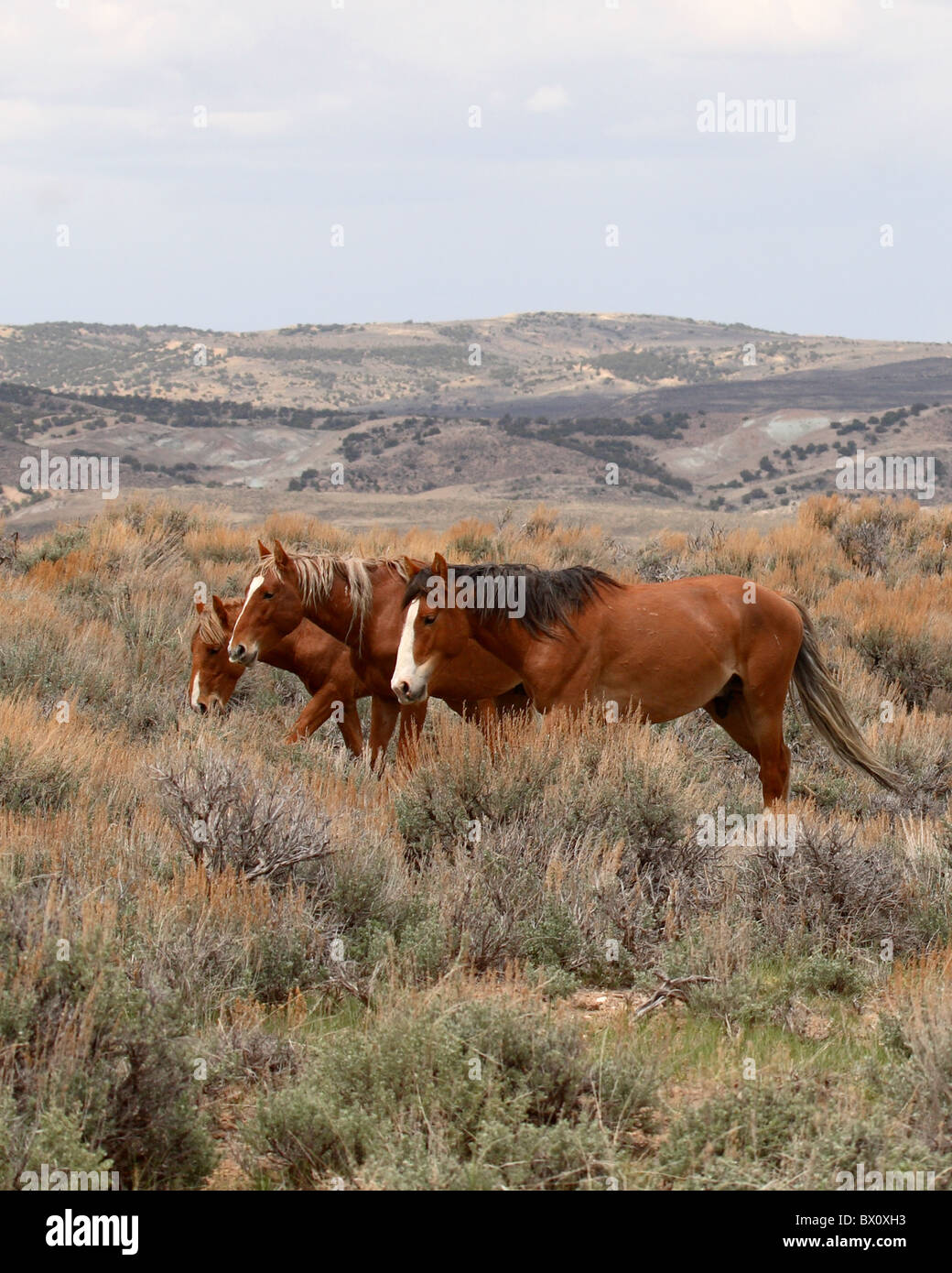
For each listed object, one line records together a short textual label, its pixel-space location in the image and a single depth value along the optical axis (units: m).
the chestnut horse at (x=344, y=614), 18.23
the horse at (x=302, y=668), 19.92
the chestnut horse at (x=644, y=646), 16.22
